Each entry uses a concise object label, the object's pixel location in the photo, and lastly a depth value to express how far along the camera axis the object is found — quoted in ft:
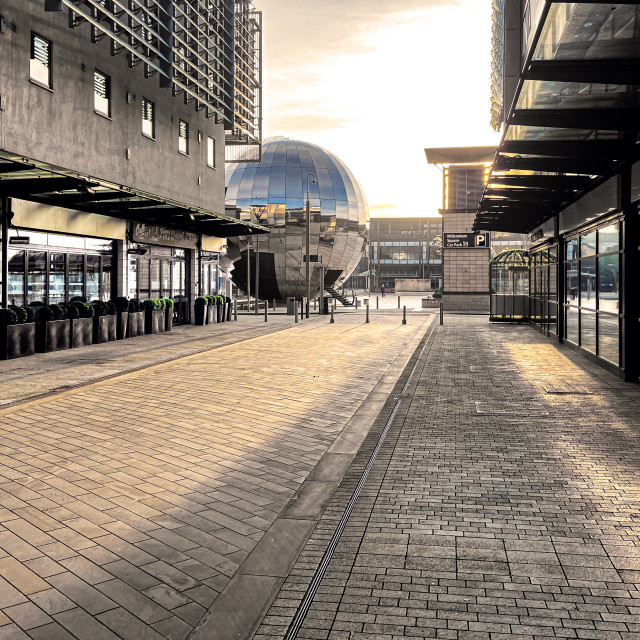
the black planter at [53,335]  56.70
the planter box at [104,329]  65.57
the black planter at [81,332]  61.11
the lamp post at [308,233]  120.16
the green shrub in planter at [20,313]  53.62
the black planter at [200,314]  95.35
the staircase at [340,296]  158.81
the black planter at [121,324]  70.44
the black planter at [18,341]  51.44
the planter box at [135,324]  73.26
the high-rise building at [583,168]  25.14
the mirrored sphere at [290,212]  132.67
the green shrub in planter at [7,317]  51.37
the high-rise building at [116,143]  55.62
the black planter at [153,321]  78.02
